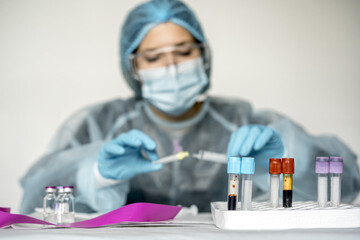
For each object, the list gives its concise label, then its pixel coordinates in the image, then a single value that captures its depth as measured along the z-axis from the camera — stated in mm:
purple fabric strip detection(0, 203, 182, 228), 950
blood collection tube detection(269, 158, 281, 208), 959
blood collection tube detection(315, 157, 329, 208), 982
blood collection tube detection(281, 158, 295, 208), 958
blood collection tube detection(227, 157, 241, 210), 944
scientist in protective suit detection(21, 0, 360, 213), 1802
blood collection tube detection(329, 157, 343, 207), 983
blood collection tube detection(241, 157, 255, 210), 939
